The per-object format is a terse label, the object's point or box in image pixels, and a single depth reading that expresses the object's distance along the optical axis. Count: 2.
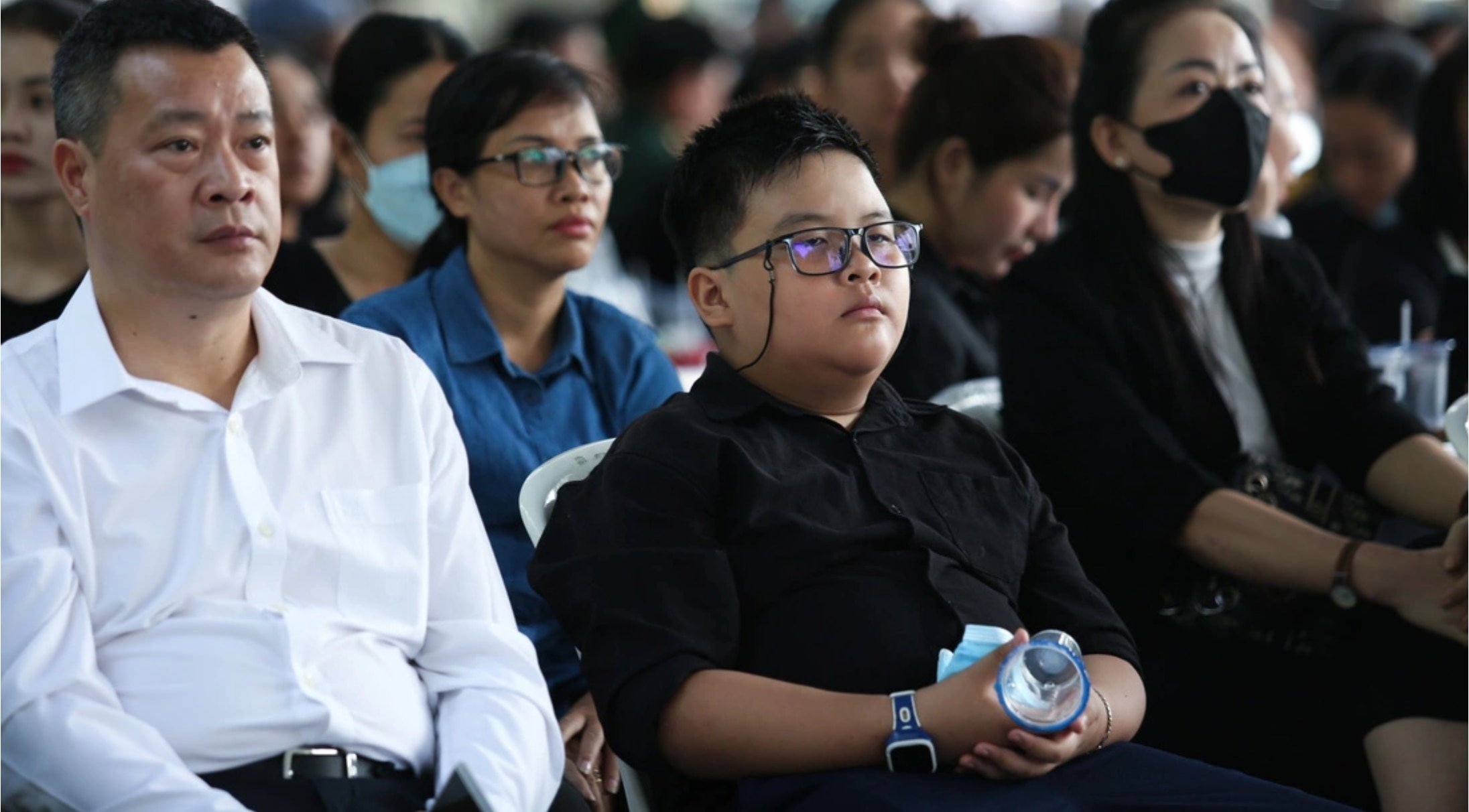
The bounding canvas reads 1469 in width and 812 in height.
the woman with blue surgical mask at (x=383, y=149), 7.30
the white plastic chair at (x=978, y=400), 5.93
